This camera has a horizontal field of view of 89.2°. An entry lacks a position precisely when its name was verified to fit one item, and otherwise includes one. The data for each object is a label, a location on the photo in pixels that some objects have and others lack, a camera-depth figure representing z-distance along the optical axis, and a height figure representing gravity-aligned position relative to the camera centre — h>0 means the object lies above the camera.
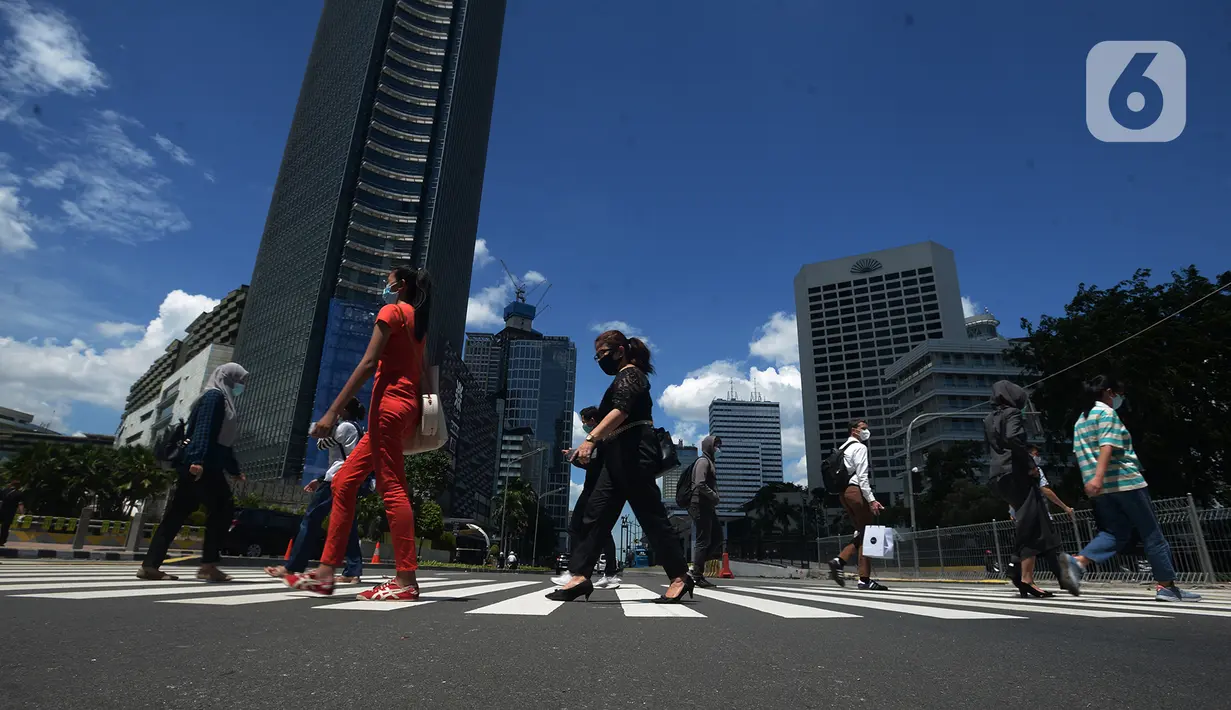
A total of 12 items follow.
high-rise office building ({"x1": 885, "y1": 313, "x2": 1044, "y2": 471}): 81.00 +23.06
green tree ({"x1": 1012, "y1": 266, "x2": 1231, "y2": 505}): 24.11 +7.25
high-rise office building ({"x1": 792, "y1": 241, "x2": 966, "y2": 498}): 124.81 +45.71
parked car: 20.19 -0.03
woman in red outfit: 3.92 +0.61
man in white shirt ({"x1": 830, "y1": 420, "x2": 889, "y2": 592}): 7.34 +0.63
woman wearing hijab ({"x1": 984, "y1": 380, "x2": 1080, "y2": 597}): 5.66 +0.68
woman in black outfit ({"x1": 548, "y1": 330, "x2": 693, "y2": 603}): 4.39 +0.46
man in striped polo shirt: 5.04 +0.57
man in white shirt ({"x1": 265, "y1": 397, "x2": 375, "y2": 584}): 5.08 +0.25
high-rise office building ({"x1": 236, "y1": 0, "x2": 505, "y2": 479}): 75.75 +46.00
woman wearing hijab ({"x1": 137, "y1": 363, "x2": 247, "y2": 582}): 5.35 +0.45
